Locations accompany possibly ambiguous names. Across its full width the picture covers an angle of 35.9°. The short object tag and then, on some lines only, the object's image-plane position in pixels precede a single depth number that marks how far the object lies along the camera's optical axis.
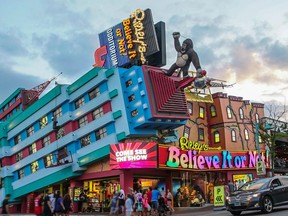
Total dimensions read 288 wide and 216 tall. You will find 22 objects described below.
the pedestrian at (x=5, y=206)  21.75
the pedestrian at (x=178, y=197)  38.13
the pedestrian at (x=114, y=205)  26.77
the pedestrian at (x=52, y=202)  22.72
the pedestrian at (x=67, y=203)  24.62
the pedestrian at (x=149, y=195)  28.50
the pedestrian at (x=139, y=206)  27.82
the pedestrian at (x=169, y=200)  29.73
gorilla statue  39.00
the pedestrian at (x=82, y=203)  39.71
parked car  19.55
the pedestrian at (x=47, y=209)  20.06
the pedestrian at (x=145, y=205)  27.58
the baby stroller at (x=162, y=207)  27.36
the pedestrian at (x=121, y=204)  27.81
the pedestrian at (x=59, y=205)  22.64
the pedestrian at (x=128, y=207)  24.67
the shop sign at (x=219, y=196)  28.94
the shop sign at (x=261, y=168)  32.25
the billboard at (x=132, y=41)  42.03
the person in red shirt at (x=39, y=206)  21.64
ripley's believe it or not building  36.78
